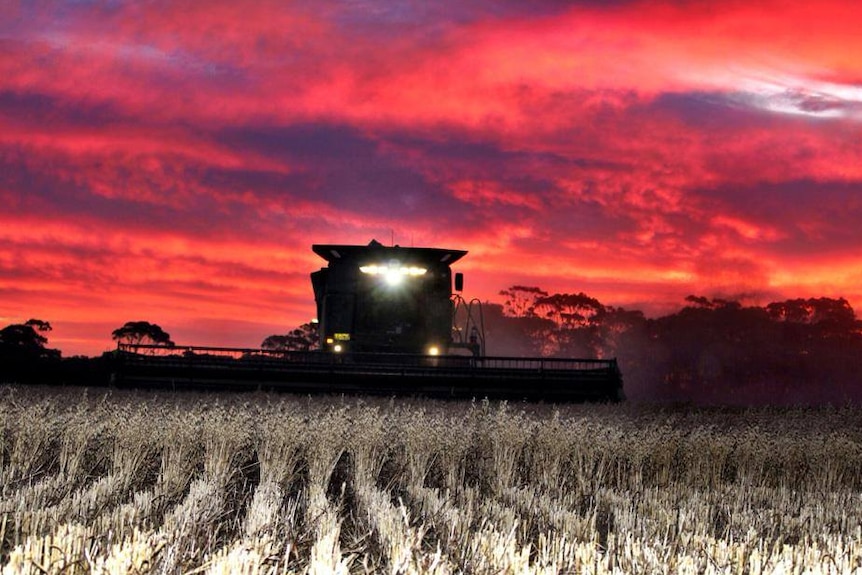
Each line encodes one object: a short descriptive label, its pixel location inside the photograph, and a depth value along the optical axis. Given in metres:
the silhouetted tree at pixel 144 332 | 41.50
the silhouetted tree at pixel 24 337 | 31.52
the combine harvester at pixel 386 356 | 14.91
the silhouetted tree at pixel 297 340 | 44.07
